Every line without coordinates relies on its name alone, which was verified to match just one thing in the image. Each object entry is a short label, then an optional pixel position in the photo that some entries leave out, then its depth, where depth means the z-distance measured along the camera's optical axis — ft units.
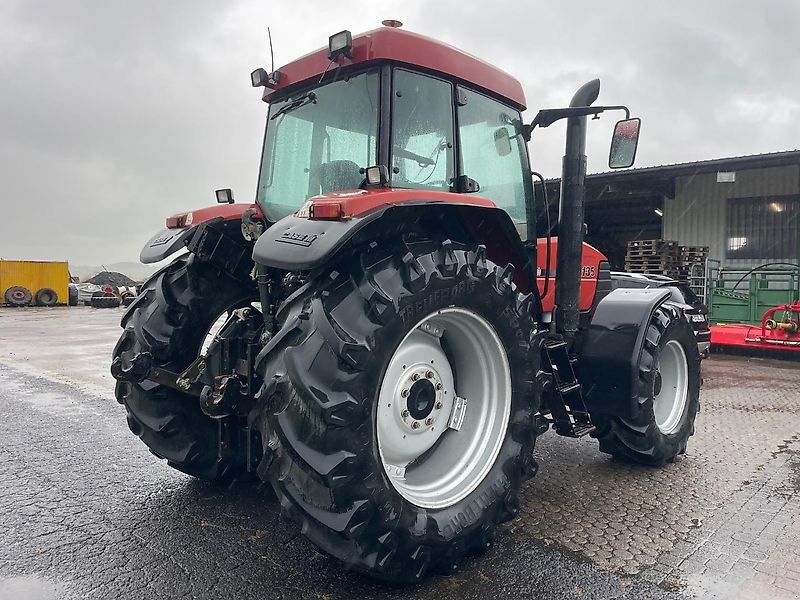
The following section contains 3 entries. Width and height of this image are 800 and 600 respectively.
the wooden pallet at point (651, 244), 40.28
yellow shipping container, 80.12
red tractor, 7.34
